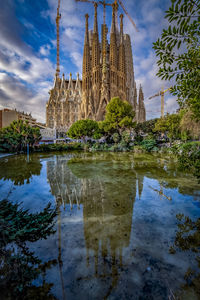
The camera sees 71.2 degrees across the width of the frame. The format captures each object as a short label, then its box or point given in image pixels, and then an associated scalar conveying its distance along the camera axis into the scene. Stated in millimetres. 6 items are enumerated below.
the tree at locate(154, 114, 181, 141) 21516
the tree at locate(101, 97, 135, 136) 25750
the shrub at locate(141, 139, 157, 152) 20219
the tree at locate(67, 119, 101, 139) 27594
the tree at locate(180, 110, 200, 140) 14491
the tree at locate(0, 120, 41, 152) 16141
